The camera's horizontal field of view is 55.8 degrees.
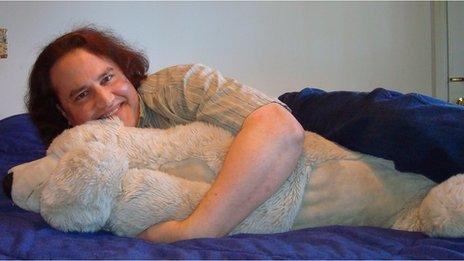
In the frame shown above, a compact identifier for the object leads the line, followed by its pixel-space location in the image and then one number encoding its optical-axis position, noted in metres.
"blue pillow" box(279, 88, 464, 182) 0.70
